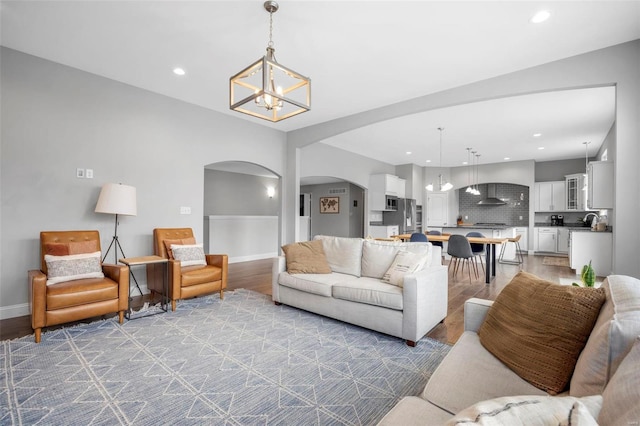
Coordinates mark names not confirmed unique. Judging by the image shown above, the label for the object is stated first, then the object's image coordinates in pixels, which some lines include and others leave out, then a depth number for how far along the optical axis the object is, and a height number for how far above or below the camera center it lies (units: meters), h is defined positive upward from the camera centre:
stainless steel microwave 8.63 +0.35
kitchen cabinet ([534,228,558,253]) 8.73 -0.72
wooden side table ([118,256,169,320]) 3.40 -0.87
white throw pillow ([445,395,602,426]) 0.62 -0.43
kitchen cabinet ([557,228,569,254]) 8.50 -0.71
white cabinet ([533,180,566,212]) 8.69 +0.57
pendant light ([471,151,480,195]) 7.97 +1.67
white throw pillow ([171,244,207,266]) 3.95 -0.54
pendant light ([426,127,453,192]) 5.95 +0.66
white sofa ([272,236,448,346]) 2.72 -0.77
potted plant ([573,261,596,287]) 2.13 -0.44
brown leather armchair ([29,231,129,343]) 2.66 -0.77
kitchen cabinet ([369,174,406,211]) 8.40 +0.71
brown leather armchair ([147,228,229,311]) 3.60 -0.76
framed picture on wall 10.49 +0.35
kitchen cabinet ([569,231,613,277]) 4.68 -0.59
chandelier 2.16 +1.02
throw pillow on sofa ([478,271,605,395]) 1.26 -0.54
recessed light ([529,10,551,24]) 2.54 +1.72
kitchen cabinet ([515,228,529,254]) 9.06 -0.69
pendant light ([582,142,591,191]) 7.08 +1.67
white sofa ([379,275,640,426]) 0.70 -0.50
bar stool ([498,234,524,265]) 7.37 -1.15
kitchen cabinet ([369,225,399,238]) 8.55 -0.47
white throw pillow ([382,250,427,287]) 3.02 -0.53
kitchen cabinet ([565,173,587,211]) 8.05 +0.67
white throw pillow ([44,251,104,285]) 2.99 -0.56
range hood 9.79 +0.53
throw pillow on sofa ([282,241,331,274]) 3.65 -0.55
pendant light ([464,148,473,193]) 9.93 +1.39
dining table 5.27 -0.50
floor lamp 3.53 +0.16
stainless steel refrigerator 9.09 -0.04
